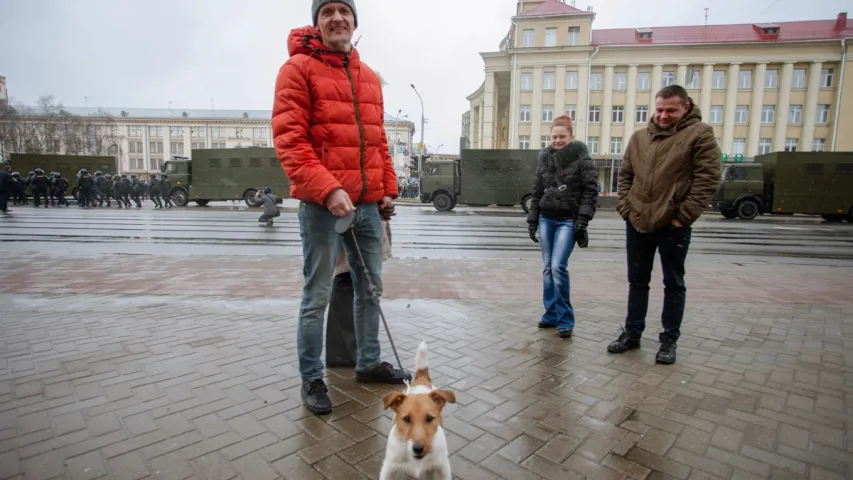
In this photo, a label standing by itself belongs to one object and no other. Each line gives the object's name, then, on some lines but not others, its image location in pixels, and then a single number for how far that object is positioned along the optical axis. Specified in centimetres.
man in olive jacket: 352
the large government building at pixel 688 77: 4456
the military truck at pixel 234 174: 2534
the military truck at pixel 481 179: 2473
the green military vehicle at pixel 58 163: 3247
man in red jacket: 264
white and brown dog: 191
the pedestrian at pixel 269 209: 1483
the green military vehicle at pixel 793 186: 2155
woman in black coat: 432
